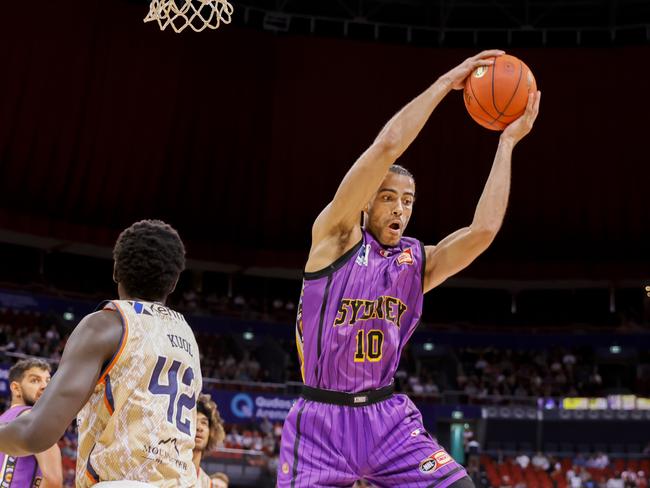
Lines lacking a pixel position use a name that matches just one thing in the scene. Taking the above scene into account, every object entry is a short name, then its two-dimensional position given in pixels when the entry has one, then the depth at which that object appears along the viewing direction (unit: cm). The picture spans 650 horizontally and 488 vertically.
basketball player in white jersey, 313
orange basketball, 480
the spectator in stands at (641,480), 2233
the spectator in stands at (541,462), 2350
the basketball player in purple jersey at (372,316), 429
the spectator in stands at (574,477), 2247
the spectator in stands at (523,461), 2362
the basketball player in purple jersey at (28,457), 539
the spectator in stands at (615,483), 2212
